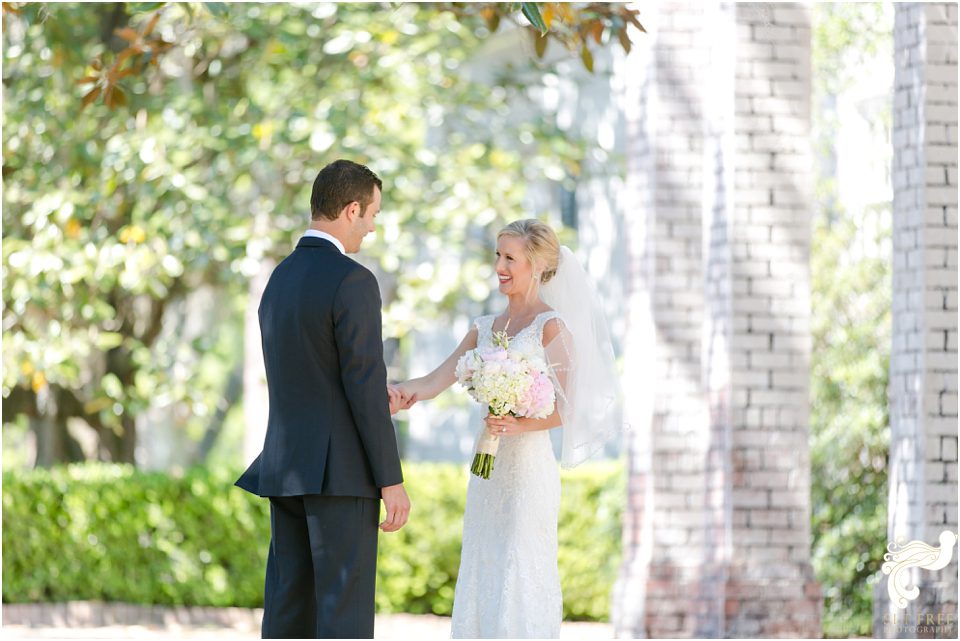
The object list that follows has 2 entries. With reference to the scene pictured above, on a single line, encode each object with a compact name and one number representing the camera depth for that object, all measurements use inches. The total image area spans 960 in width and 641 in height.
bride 485.1
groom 410.0
